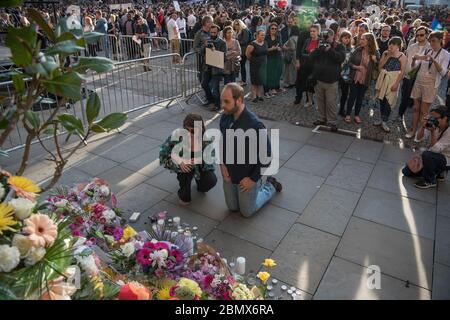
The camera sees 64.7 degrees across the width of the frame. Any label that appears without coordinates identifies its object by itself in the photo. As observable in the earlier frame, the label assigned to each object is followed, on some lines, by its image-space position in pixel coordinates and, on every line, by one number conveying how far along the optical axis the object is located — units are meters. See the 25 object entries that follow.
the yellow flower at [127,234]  3.37
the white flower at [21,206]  1.48
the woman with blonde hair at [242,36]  9.49
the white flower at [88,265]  1.92
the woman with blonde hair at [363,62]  6.70
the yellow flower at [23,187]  1.52
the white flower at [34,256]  1.49
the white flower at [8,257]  1.41
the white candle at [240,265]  3.30
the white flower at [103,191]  3.77
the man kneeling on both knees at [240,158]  3.86
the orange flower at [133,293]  1.80
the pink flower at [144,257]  2.84
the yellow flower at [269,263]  3.35
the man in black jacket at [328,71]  6.57
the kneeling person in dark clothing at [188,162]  4.34
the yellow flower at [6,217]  1.40
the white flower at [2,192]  1.50
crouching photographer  5.03
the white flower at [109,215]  3.46
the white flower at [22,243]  1.46
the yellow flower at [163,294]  2.24
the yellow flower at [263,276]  2.99
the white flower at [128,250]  2.95
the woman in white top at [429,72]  6.18
